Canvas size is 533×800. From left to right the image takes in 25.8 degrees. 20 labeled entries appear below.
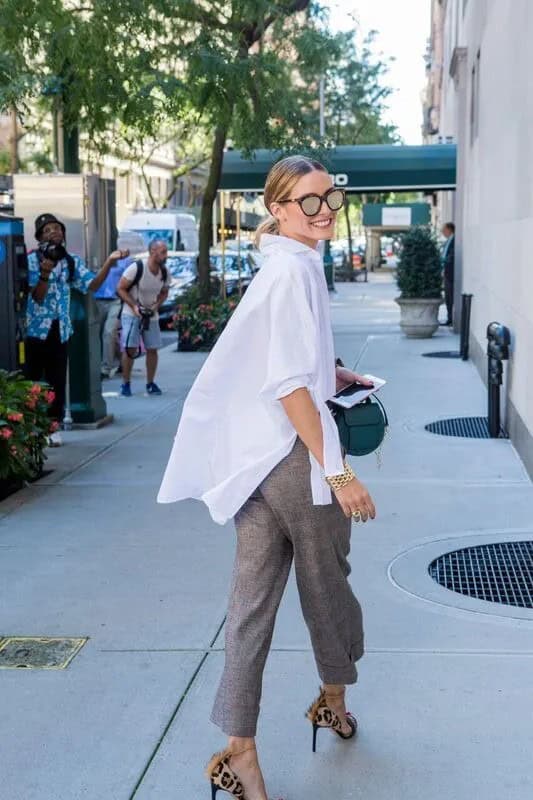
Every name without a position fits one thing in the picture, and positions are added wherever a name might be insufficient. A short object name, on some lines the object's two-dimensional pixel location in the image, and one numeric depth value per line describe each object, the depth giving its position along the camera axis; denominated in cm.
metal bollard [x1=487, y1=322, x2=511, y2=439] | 922
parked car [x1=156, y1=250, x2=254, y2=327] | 2251
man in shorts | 1234
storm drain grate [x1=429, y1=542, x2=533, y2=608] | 544
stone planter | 1853
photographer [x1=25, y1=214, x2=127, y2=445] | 924
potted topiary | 1819
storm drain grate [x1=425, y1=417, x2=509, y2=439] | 975
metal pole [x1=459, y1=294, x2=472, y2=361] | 1562
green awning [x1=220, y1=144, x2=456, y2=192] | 2161
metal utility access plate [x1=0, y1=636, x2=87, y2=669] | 464
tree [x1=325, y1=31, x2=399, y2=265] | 4622
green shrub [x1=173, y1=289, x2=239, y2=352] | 1741
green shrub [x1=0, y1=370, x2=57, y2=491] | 733
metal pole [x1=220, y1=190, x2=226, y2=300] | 1819
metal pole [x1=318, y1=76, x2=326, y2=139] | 4050
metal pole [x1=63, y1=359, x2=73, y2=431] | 1039
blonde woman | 322
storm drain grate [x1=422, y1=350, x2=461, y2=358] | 1625
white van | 3309
